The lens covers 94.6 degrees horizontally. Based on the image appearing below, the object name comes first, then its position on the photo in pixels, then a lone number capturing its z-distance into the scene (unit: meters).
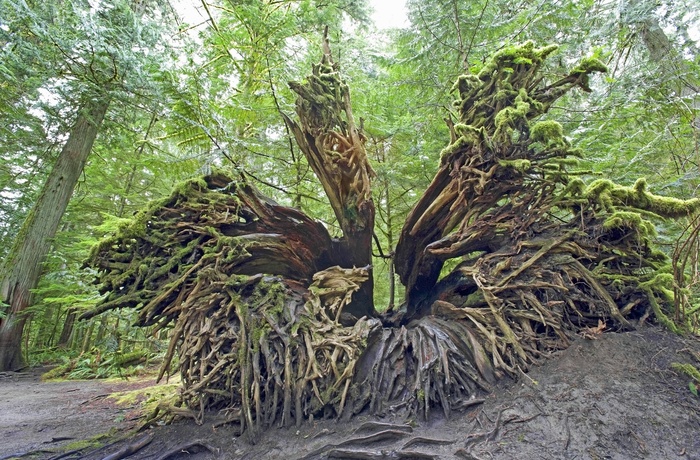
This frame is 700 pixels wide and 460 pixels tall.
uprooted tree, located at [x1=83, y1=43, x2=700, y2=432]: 3.31
